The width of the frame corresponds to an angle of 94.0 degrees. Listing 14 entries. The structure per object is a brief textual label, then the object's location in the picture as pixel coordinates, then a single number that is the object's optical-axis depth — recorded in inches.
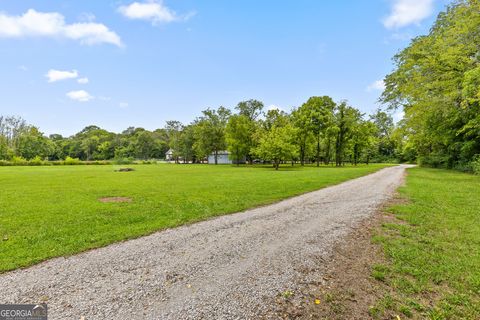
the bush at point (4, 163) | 1865.2
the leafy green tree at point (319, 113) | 1566.2
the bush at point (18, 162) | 1976.5
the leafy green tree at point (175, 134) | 2571.4
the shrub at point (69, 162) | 2105.1
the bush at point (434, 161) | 1142.3
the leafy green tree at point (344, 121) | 1606.8
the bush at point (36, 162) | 2061.0
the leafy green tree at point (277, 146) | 1332.4
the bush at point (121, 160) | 1626.5
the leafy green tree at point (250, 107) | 2050.9
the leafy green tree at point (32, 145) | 2551.7
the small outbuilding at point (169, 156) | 3179.1
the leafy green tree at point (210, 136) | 2032.5
